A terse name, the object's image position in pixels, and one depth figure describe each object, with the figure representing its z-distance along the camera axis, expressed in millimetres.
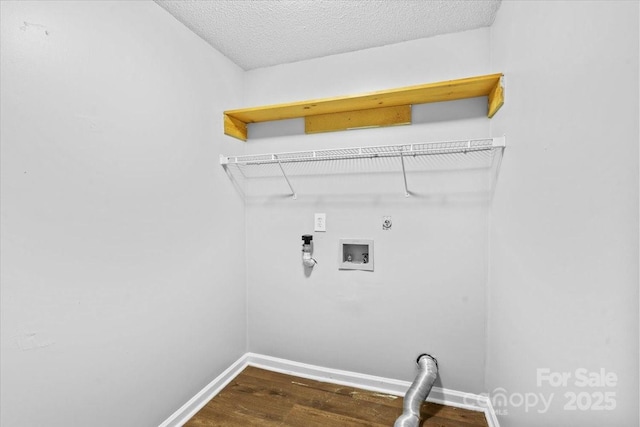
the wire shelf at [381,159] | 1679
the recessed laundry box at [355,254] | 1949
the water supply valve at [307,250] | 2010
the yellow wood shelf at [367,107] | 1565
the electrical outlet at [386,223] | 1900
